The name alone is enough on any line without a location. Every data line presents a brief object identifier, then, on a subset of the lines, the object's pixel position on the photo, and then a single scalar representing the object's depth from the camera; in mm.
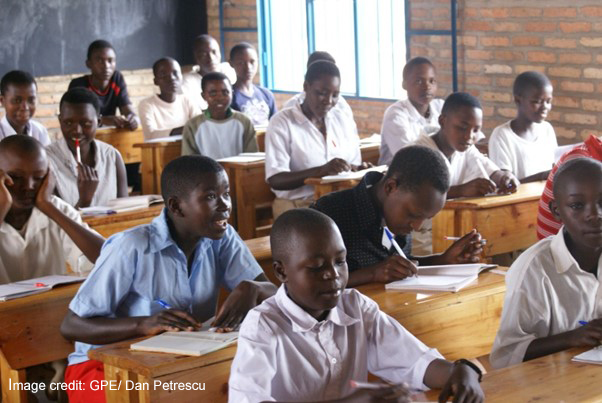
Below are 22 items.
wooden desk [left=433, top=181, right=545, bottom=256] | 4117
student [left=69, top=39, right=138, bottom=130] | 7164
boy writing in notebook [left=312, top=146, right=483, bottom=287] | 2756
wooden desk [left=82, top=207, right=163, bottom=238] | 4027
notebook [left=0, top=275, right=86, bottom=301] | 2840
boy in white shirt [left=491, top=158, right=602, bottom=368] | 2316
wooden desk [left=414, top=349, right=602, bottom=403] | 1929
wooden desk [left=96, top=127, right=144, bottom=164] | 6852
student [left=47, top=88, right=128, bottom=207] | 4445
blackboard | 8617
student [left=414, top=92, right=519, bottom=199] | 4258
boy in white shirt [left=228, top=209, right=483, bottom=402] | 1977
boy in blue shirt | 2422
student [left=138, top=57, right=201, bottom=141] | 6805
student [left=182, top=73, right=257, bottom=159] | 5945
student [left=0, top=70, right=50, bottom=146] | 5617
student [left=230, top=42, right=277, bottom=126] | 7109
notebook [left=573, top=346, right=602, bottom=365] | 2131
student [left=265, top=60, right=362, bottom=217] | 5012
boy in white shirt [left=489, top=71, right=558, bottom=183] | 4922
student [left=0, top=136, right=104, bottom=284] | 3221
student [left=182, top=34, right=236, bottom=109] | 7707
